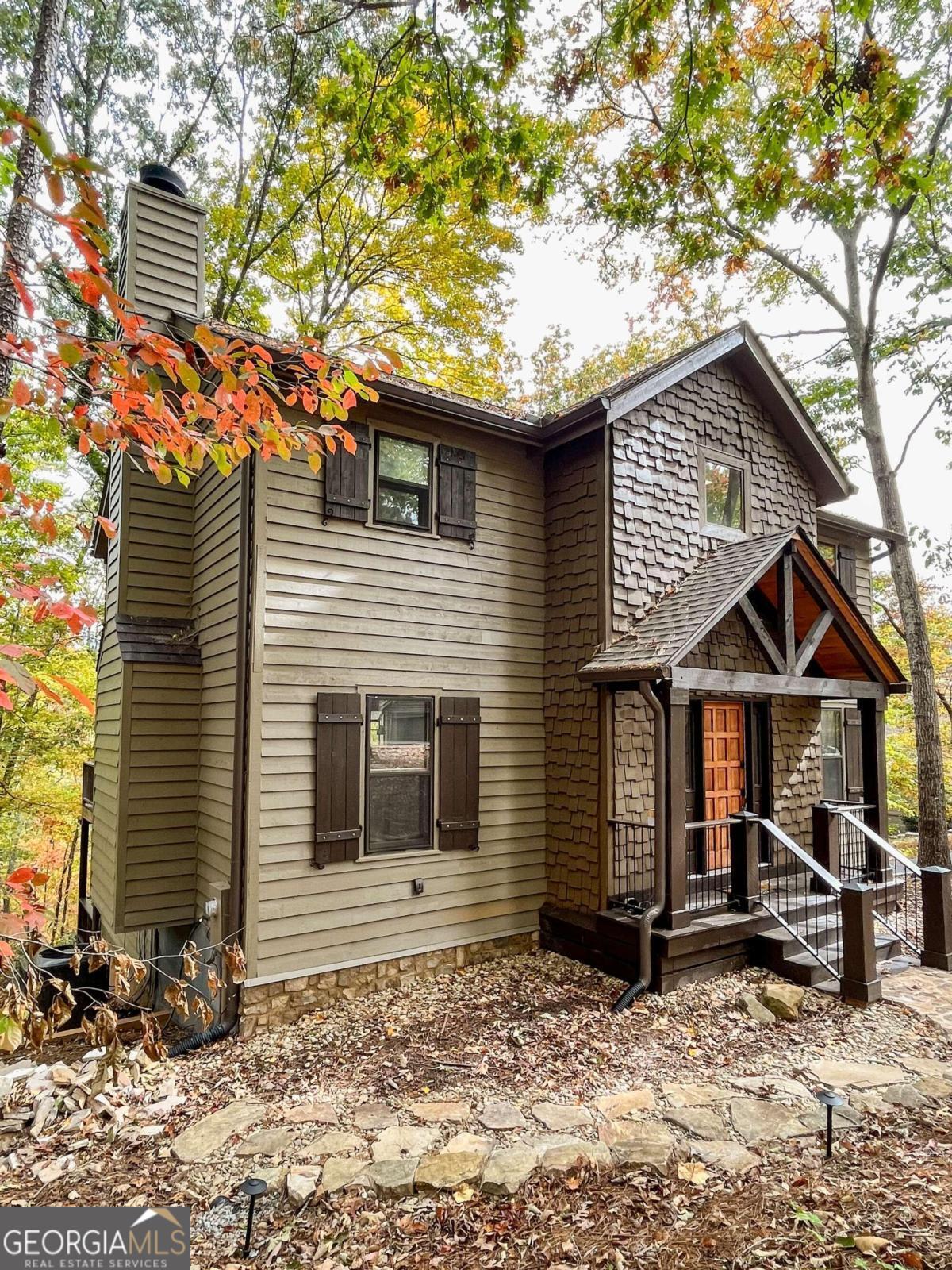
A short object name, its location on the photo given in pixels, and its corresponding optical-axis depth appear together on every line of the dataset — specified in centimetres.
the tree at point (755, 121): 362
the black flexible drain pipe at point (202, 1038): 515
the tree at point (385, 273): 1341
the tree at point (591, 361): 1747
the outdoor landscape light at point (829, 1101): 347
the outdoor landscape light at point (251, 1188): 291
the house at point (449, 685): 586
